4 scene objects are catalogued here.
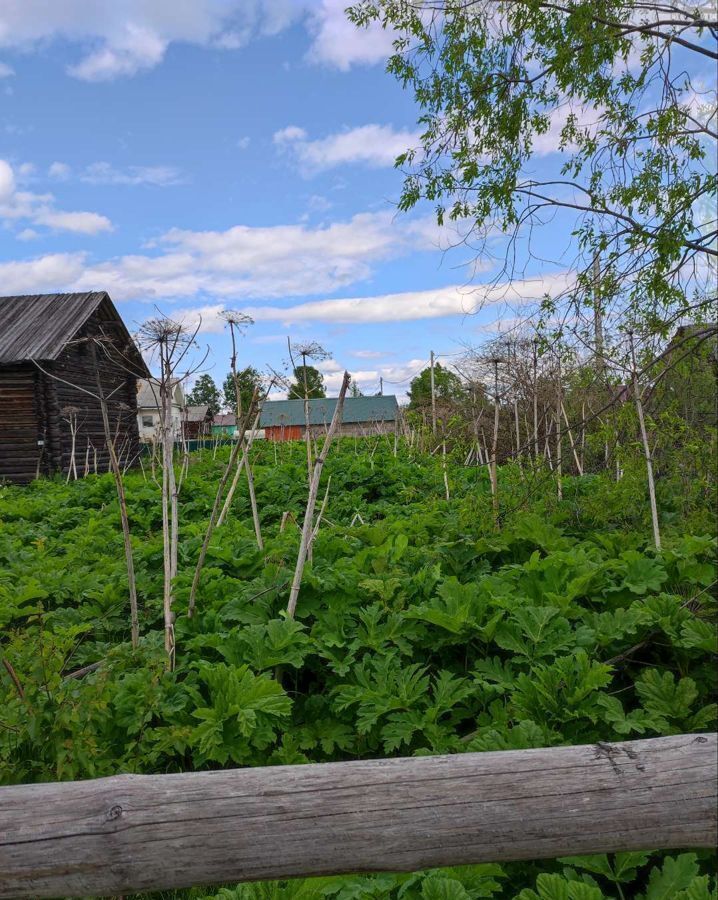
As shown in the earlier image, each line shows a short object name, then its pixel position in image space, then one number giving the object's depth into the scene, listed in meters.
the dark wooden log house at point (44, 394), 19.86
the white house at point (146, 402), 49.37
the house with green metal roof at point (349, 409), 51.82
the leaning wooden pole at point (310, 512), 4.32
